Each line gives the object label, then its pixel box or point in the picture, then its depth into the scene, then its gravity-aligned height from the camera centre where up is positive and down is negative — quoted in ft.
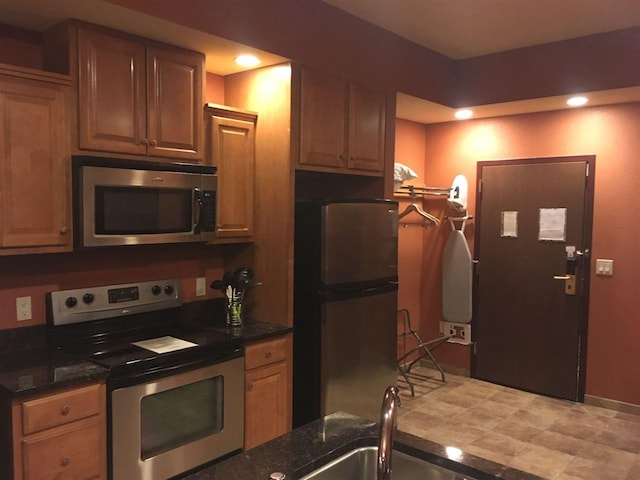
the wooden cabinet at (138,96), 8.16 +1.76
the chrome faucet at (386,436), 3.61 -1.55
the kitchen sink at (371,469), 4.58 -2.27
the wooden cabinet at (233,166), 10.02 +0.78
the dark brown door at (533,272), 14.21 -1.70
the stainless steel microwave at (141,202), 8.11 +0.05
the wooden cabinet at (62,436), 6.68 -3.03
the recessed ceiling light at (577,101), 12.97 +2.76
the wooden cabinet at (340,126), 10.53 +1.75
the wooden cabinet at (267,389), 9.69 -3.40
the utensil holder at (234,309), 10.23 -1.95
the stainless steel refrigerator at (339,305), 10.55 -1.97
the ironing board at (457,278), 15.79 -1.99
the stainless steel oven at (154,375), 7.75 -2.62
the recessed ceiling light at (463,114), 14.88 +2.75
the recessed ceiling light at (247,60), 9.87 +2.75
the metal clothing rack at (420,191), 15.73 +0.57
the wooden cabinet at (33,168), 7.46 +0.51
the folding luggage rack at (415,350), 15.58 -4.24
